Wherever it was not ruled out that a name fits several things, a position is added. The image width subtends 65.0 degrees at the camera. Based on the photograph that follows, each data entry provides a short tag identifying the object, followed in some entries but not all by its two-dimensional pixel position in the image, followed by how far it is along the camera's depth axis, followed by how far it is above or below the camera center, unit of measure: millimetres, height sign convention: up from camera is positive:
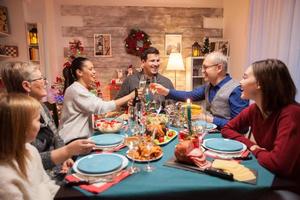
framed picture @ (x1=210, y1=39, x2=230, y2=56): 4219 +313
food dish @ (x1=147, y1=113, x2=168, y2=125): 1604 -401
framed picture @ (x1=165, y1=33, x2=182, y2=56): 4383 +355
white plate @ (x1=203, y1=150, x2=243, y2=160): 1285 -508
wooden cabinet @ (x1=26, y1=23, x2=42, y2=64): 3816 +326
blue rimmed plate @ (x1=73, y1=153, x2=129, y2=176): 1066 -491
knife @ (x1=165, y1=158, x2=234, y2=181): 1062 -511
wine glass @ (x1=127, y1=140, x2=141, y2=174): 1130 -478
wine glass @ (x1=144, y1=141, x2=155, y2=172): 1150 -481
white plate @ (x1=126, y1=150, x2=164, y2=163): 1219 -505
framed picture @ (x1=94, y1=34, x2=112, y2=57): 4266 +300
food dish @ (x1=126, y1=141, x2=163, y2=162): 1231 -487
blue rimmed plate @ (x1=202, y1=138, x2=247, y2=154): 1336 -485
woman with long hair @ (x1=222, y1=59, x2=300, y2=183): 1130 -323
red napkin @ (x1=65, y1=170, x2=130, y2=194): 967 -516
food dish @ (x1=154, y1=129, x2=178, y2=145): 1500 -499
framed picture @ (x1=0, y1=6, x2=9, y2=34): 3334 +576
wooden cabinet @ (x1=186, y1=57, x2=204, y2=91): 4195 -172
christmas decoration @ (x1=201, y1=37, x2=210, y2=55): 4195 +283
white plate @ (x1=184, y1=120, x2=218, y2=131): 1506 -473
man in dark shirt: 2914 -170
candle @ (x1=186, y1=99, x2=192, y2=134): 1248 -284
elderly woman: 1456 -188
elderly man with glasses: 2012 -303
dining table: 959 -524
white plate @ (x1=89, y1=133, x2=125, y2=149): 1398 -499
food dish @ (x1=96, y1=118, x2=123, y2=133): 1710 -472
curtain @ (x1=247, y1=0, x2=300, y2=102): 2410 +357
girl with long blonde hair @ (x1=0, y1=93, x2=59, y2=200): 845 -329
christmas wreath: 4238 +373
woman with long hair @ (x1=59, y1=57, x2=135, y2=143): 1914 -397
